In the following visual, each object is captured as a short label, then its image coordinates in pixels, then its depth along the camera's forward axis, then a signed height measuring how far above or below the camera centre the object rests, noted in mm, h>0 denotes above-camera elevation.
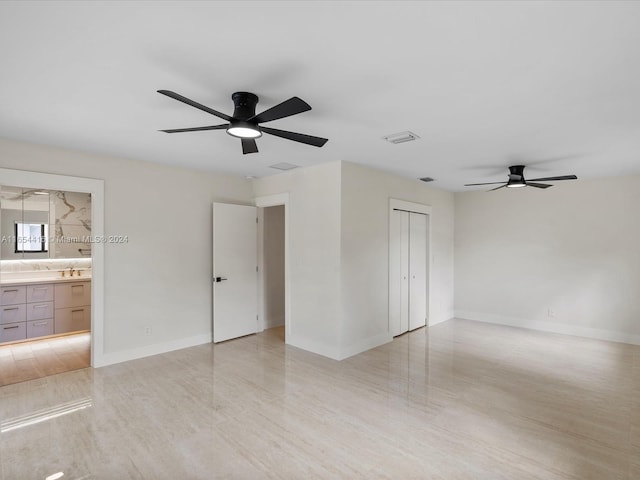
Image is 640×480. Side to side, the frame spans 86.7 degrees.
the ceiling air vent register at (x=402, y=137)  3234 +1057
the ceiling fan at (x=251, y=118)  2037 +818
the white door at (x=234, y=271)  4961 -396
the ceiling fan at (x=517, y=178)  4406 +877
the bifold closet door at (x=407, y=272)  5180 -437
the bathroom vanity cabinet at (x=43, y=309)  4809 -952
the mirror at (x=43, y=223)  5133 +348
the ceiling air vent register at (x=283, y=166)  4504 +1077
